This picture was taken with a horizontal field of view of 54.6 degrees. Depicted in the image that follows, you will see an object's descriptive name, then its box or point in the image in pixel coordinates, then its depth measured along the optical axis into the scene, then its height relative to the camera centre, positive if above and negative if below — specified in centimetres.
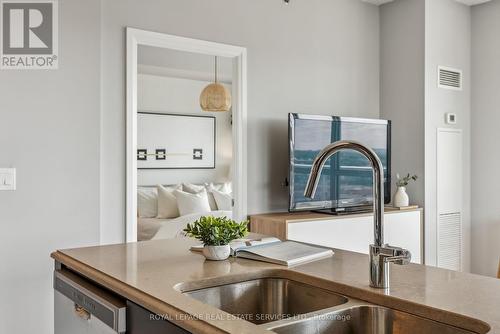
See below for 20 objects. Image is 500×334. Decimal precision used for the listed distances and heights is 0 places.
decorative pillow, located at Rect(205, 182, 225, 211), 615 -41
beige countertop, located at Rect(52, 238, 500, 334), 110 -34
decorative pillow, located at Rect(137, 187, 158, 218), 570 -47
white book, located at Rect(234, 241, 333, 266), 165 -32
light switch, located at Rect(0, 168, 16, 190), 263 -8
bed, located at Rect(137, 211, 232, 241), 485 -65
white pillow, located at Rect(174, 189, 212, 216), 556 -44
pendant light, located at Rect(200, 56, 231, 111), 537 +75
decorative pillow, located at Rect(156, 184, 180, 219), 564 -47
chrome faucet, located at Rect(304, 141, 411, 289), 132 -14
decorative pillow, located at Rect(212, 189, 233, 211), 609 -44
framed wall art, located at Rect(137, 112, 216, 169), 643 +33
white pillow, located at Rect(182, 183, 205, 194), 614 -30
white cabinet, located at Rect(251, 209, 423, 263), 359 -50
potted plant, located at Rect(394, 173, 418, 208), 429 -27
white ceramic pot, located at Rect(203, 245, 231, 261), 169 -31
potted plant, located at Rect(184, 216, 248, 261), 169 -24
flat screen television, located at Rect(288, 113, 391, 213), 379 +3
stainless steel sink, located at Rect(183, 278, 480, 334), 117 -40
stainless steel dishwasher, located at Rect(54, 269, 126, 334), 136 -45
